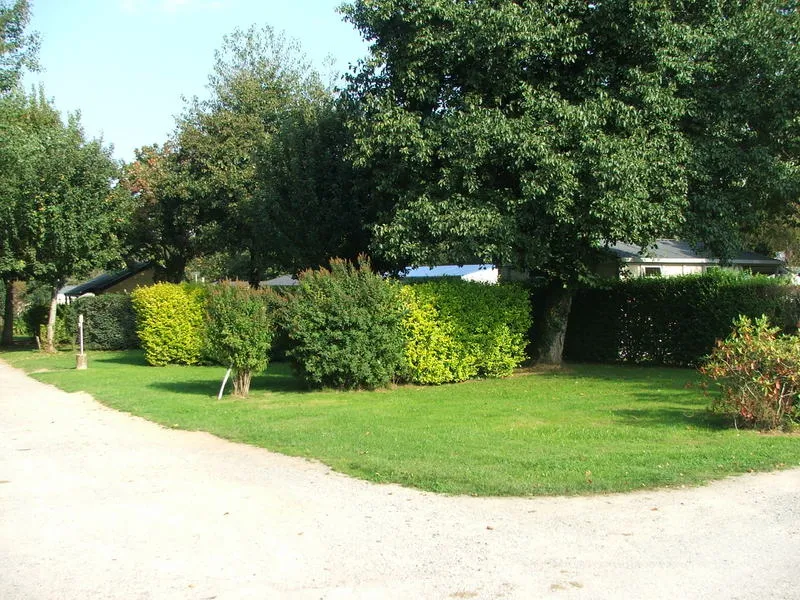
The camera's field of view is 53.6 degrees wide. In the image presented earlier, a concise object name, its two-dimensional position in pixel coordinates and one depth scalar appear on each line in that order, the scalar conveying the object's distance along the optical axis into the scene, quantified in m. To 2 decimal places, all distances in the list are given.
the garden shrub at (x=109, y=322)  29.84
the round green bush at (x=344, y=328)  14.64
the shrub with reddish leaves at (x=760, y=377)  9.48
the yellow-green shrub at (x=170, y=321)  22.02
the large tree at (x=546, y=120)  14.52
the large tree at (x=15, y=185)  18.58
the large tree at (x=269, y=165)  20.31
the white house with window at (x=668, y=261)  27.20
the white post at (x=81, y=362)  21.80
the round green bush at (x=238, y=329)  14.30
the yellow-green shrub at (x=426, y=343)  15.61
